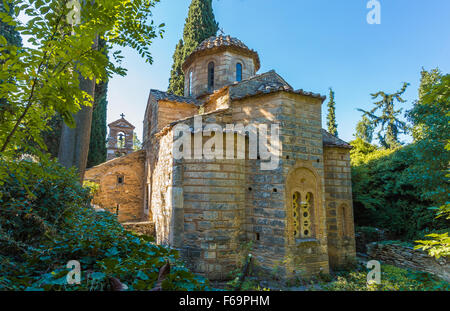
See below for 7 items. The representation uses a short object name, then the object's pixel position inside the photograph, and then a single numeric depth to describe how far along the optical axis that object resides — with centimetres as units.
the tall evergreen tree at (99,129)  1327
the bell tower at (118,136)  1477
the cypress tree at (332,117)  2454
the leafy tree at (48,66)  182
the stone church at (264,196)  600
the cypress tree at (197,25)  1587
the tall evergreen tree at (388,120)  2033
